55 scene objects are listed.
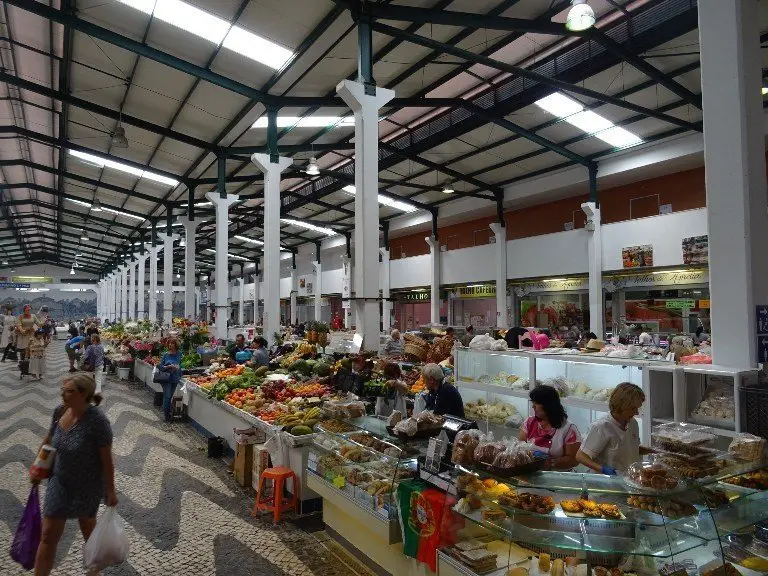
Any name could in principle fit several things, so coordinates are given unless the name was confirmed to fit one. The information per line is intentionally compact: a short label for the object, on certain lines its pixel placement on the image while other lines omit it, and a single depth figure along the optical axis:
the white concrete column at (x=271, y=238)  10.91
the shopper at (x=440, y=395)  4.29
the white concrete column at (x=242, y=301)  34.44
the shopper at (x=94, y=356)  11.88
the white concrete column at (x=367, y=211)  7.38
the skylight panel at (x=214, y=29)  7.96
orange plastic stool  4.75
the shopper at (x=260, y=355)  9.32
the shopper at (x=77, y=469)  3.30
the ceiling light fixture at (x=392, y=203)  17.63
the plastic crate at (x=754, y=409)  3.46
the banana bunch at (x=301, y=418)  5.34
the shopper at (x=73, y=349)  15.30
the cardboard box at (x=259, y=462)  5.35
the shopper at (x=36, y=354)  13.70
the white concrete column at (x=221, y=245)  13.52
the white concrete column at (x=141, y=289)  25.17
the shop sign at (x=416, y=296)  20.42
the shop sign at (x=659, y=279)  11.95
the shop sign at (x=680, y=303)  12.30
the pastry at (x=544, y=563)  2.46
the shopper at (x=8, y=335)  17.92
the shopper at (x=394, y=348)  8.88
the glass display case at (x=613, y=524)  2.33
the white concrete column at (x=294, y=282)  29.36
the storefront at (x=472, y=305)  17.92
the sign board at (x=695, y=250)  11.37
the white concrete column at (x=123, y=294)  34.06
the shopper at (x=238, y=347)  11.06
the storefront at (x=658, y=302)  12.09
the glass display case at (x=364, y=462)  3.33
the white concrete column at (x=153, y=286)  21.86
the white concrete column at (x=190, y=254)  16.64
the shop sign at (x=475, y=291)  17.64
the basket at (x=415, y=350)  7.67
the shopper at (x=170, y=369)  9.32
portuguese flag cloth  2.83
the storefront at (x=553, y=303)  14.78
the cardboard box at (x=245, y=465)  5.71
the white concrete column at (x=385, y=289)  21.36
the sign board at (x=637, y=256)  12.49
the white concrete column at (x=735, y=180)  3.75
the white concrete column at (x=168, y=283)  17.97
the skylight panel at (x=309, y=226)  22.92
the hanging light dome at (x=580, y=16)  5.53
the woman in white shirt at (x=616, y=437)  3.19
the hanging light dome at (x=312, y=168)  10.80
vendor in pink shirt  3.36
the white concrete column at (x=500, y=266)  16.44
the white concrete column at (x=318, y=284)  25.32
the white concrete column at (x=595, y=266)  13.57
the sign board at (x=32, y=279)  40.75
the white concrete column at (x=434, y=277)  19.20
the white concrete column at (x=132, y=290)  29.03
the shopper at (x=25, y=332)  14.17
